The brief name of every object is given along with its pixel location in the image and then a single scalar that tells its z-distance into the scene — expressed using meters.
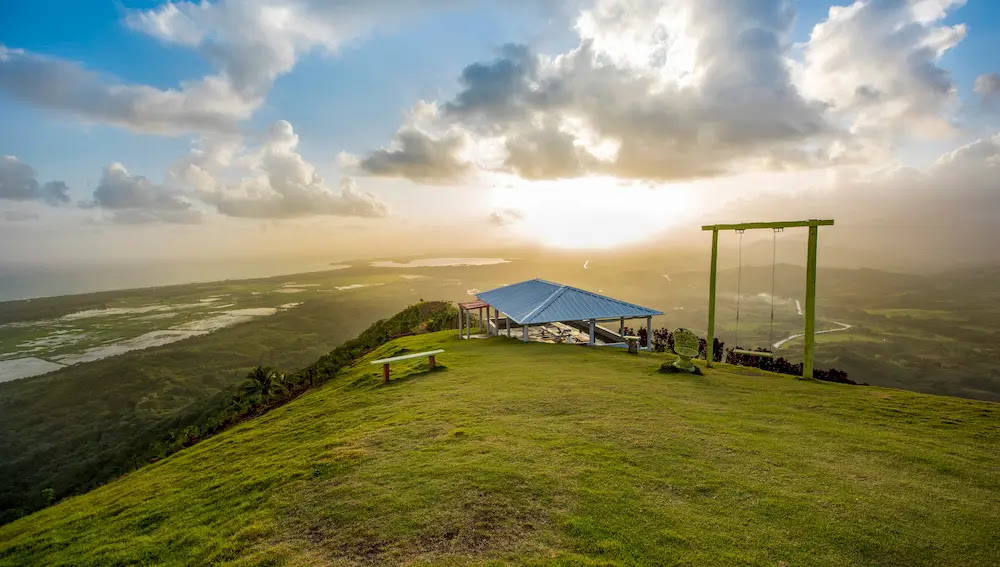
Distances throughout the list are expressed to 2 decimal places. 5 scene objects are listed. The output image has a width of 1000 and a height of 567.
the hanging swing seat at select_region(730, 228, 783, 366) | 17.77
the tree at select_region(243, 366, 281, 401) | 27.95
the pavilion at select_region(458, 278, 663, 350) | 24.06
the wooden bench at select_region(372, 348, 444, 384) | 17.98
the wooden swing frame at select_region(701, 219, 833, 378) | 16.19
